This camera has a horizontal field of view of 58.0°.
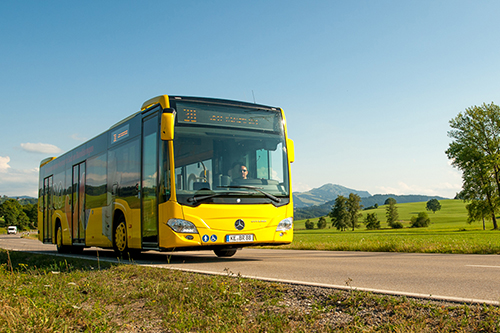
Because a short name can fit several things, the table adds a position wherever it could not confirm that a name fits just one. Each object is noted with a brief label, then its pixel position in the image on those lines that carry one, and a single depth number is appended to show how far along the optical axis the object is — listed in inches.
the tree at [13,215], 4953.5
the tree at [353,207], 3991.6
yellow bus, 366.0
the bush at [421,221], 3889.5
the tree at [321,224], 4682.6
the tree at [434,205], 5521.7
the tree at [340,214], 3935.5
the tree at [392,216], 4058.1
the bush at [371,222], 3899.4
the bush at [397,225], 3887.6
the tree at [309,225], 4656.3
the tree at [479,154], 1955.0
